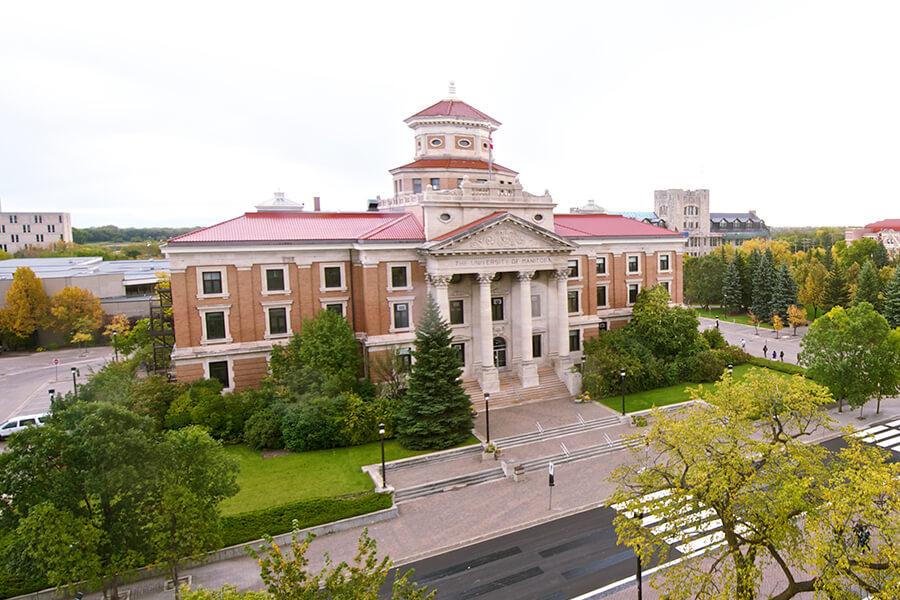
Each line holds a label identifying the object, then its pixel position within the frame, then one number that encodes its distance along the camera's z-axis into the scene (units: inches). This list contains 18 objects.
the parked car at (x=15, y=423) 1362.0
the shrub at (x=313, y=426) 1245.1
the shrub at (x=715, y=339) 1891.0
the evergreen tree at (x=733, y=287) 3006.9
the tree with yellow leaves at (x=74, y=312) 2400.3
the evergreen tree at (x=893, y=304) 2281.0
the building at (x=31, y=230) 4630.9
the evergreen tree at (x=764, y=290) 2763.3
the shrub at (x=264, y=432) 1255.3
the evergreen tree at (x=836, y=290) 2699.3
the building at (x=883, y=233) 5081.7
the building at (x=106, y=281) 2551.7
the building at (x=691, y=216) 5019.7
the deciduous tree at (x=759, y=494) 486.9
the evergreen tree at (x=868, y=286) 2559.1
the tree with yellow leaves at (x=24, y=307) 2348.7
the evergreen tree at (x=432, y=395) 1244.5
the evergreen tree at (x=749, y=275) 2989.7
